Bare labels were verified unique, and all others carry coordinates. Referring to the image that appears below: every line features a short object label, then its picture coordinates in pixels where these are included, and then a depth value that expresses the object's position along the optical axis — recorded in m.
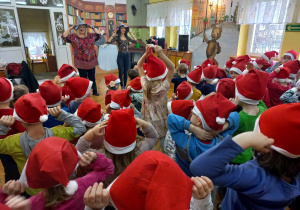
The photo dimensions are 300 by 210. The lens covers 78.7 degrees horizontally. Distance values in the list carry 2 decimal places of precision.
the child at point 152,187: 0.53
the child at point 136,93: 2.29
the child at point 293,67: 2.62
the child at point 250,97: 1.39
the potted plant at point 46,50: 6.75
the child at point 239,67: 2.71
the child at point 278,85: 2.24
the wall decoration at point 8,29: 4.90
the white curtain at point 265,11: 4.21
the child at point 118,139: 0.99
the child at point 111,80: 2.70
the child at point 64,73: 2.43
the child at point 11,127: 1.41
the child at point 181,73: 2.67
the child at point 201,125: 1.05
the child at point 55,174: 0.66
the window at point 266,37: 4.76
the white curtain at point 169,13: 6.25
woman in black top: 4.57
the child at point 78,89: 1.80
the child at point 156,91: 1.86
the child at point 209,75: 2.56
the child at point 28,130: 1.10
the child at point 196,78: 2.34
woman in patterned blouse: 3.83
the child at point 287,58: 3.25
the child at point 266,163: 0.68
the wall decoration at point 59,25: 5.65
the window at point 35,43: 6.91
